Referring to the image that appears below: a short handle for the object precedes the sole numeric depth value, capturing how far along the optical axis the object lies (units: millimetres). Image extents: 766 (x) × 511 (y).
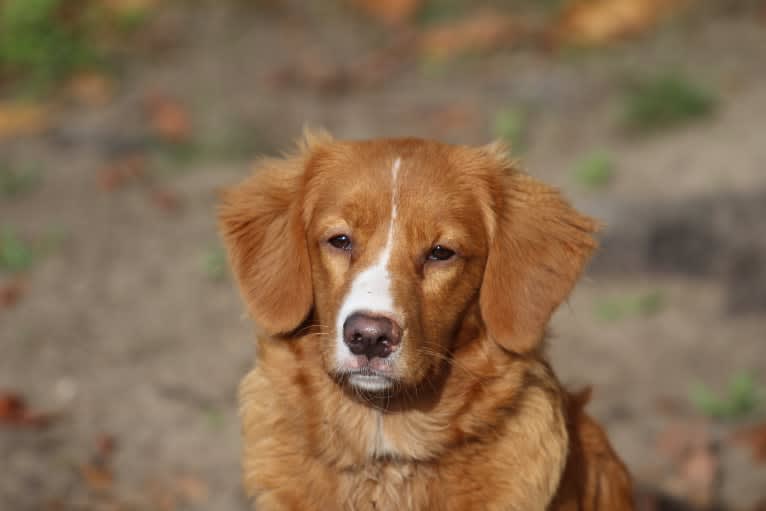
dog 7973
